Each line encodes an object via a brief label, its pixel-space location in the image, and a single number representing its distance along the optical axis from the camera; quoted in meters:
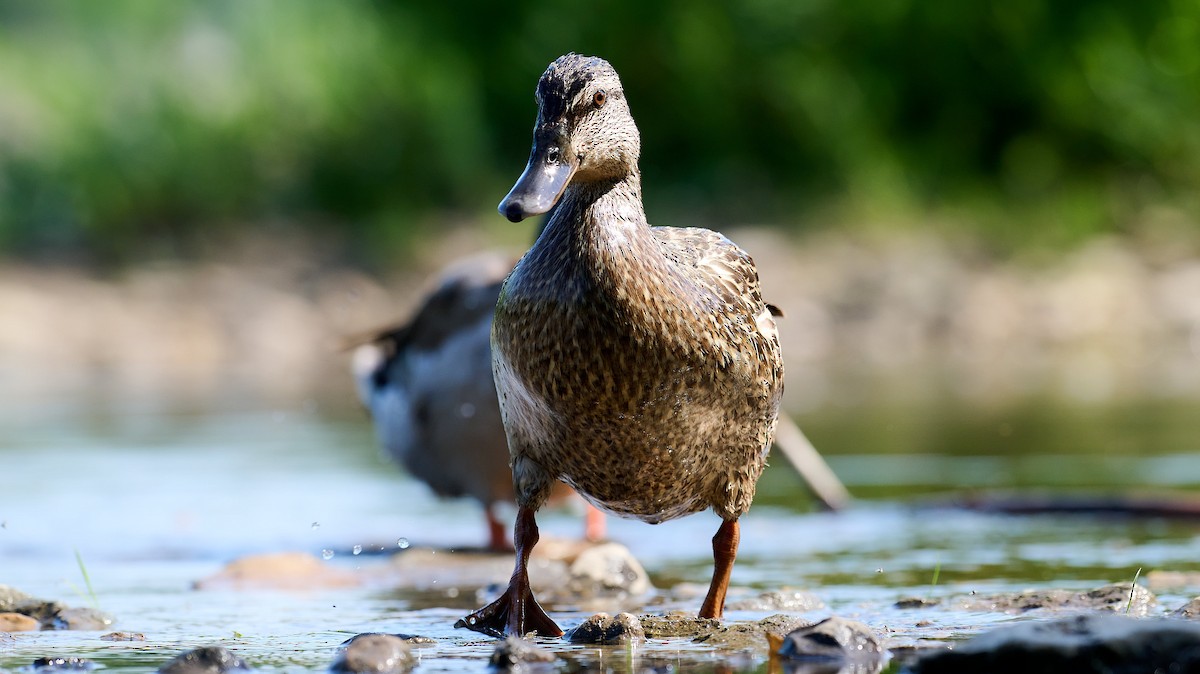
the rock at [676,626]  8.98
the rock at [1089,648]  7.25
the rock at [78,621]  9.52
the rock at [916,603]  9.99
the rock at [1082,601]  9.55
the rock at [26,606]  9.66
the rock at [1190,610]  8.90
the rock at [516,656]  7.95
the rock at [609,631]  8.77
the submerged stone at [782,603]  10.11
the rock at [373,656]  7.82
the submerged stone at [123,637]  9.01
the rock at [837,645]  8.05
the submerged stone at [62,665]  8.00
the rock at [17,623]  9.35
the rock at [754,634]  8.52
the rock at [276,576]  11.57
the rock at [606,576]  11.05
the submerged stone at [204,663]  7.79
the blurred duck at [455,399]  13.51
